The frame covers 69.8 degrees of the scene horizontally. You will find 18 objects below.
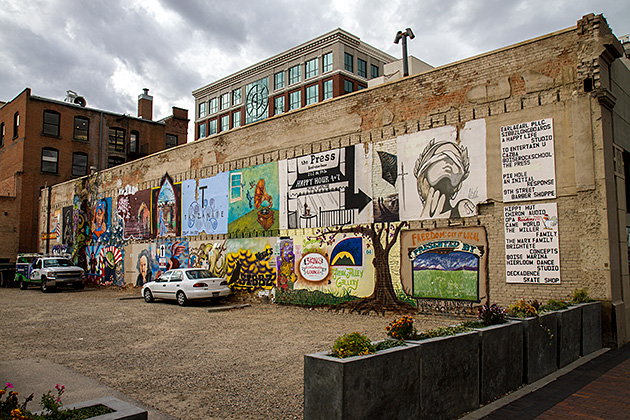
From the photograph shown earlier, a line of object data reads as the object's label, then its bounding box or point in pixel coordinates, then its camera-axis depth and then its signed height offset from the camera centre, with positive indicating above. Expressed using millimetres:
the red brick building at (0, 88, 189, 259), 35094 +8015
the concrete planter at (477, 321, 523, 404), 5953 -1567
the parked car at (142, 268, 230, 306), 17641 -1607
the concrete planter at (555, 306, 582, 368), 7889 -1598
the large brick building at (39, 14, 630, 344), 10898 +1944
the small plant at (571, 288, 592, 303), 10047 -1121
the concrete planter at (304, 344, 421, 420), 4211 -1376
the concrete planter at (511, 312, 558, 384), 6812 -1581
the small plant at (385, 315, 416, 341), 5441 -998
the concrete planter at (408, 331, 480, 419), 5078 -1525
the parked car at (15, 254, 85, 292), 25359 -1591
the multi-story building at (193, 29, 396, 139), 52844 +21754
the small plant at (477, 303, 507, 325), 6633 -1017
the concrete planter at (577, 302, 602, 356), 8891 -1661
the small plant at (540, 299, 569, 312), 8297 -1121
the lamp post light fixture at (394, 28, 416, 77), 17734 +8258
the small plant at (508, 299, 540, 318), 7339 -1065
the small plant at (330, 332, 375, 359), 4578 -1032
